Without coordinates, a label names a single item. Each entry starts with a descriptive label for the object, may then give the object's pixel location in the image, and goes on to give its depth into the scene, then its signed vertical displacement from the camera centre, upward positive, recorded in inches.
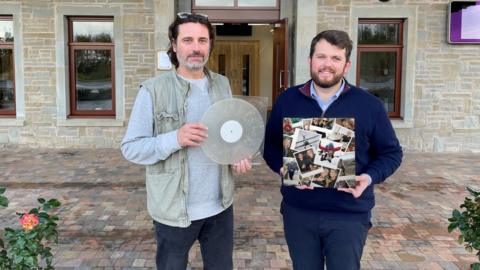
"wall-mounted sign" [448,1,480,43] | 344.2 +47.4
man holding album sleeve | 84.8 -14.1
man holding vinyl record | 85.4 -10.9
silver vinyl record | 82.2 -7.3
